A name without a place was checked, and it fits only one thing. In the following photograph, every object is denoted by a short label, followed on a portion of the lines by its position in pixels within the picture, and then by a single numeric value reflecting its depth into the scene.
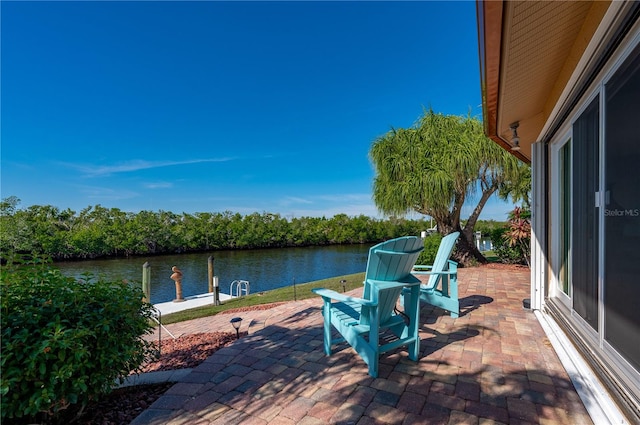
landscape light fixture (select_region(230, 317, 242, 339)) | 3.02
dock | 8.19
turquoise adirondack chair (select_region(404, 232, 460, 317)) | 3.28
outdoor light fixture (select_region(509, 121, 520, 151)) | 3.35
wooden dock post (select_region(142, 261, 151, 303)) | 8.09
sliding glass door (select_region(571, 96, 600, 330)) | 1.90
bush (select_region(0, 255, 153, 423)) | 1.35
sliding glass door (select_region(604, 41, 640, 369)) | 1.41
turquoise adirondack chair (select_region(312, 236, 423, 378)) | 2.04
